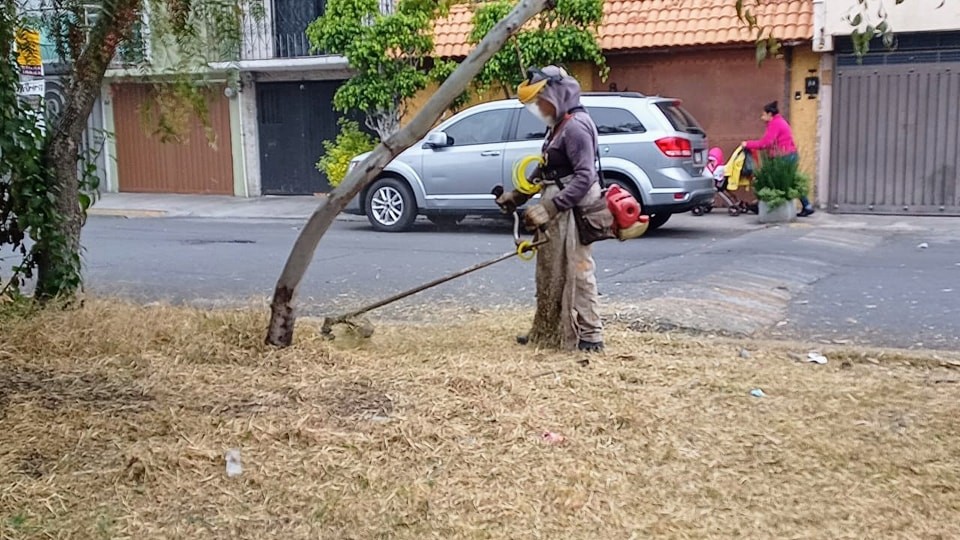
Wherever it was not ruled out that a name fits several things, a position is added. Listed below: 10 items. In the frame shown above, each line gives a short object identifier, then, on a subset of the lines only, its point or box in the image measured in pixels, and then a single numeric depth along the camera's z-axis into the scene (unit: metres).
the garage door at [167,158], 22.45
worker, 5.78
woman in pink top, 14.57
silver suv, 12.72
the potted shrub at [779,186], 14.13
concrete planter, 14.31
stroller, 15.06
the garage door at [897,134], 15.03
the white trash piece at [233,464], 4.08
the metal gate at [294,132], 21.39
